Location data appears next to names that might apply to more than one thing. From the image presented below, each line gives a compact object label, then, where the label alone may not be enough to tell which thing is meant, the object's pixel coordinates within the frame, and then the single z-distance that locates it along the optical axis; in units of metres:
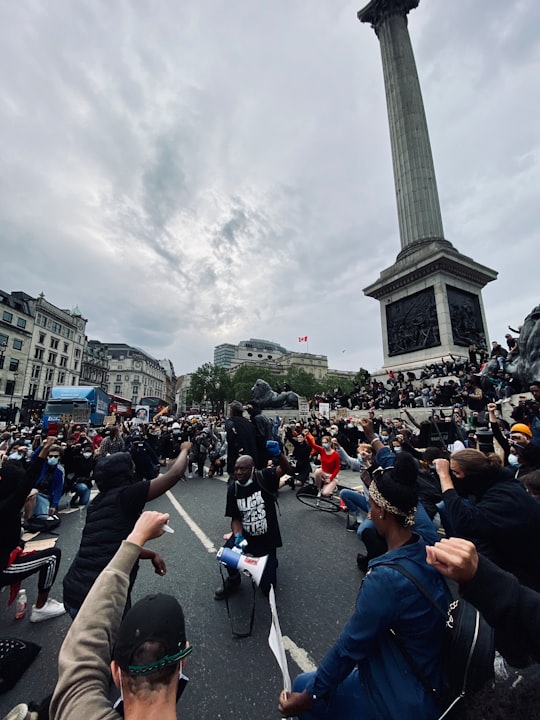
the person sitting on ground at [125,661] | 0.96
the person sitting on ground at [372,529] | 3.72
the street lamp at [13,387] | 43.74
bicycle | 6.74
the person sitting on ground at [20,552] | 2.88
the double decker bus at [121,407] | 33.69
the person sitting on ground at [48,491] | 6.17
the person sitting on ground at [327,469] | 7.13
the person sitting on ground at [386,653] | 1.38
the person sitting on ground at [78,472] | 7.97
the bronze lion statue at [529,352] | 11.00
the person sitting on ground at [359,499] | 5.14
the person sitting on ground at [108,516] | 2.51
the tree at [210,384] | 68.19
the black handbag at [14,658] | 2.48
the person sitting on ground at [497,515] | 2.16
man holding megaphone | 3.62
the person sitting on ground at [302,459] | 8.78
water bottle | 3.40
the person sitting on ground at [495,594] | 1.12
